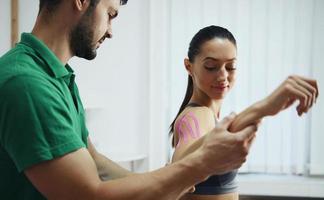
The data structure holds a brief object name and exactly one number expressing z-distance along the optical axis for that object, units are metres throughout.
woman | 1.20
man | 0.76
